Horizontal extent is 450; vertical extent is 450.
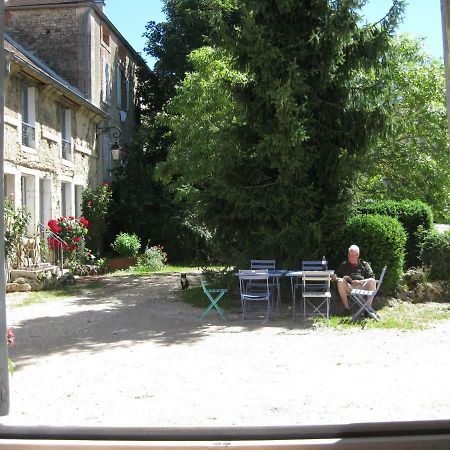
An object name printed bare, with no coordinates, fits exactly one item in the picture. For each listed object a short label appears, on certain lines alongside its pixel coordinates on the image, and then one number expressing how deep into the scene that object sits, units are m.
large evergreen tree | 10.23
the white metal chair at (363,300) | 8.83
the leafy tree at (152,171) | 21.70
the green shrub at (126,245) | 19.27
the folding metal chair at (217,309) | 9.35
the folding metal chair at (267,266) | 10.39
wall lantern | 17.72
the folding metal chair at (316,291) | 8.98
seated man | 9.10
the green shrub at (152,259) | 19.17
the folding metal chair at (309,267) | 9.81
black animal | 12.82
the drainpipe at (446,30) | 3.23
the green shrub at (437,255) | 10.86
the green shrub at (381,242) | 10.02
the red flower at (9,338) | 4.41
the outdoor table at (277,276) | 9.42
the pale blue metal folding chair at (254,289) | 9.24
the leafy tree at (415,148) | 12.56
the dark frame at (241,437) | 2.95
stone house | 14.79
